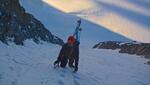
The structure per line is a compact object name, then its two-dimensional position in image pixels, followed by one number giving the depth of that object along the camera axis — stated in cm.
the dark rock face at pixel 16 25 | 1251
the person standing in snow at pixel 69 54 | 902
